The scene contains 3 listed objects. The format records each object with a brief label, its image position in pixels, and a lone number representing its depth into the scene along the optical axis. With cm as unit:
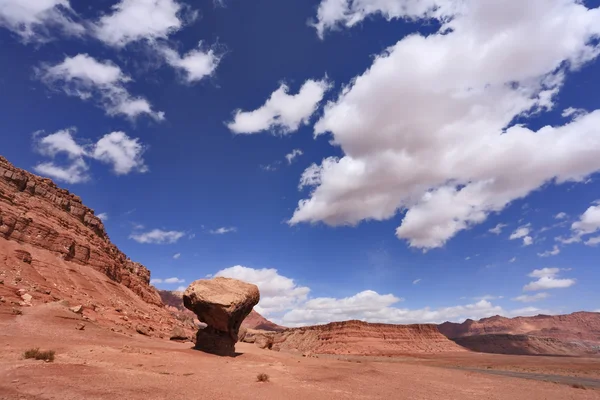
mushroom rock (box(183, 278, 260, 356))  2267
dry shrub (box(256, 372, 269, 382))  1534
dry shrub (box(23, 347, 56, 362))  1322
